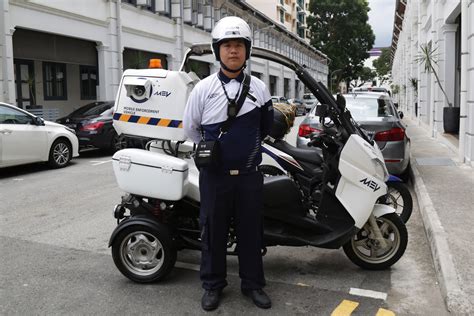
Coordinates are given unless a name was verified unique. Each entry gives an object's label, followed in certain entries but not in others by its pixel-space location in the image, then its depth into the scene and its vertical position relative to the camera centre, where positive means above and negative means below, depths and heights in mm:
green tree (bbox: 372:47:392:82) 99312 +8763
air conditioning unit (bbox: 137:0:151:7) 23094 +4977
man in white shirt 3680 -388
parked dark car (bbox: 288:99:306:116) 38262 +157
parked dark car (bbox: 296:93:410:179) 8086 -293
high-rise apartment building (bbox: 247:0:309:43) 59438 +12560
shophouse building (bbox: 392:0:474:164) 9867 +1169
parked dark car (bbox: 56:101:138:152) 13523 -396
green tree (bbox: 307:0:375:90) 63500 +9932
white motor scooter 4199 -682
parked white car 9945 -551
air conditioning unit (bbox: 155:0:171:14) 25391 +5292
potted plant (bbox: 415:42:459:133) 14406 -174
